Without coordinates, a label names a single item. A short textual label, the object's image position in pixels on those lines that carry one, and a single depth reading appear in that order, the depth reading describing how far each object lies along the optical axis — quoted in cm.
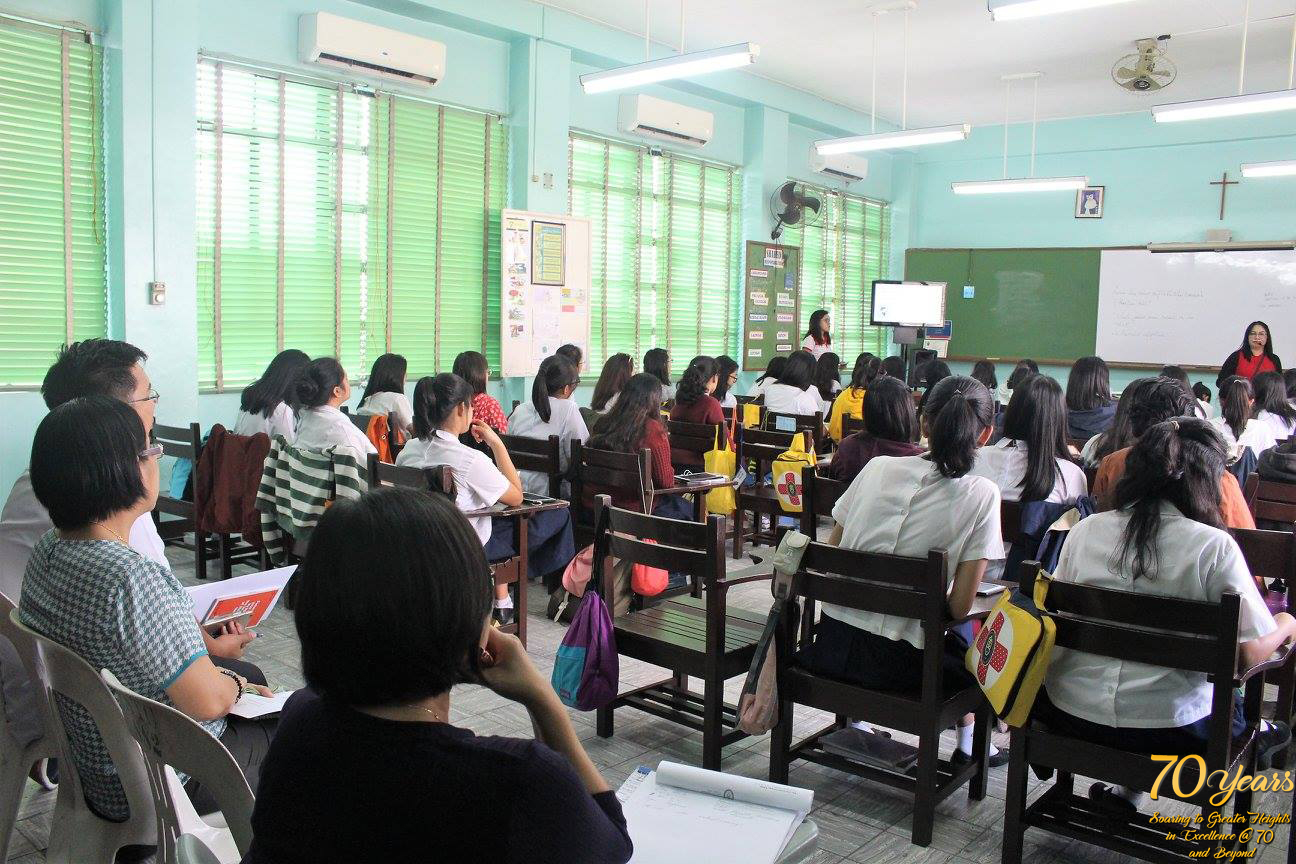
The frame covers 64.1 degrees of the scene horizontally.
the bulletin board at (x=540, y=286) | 745
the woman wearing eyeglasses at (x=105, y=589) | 174
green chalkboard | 1081
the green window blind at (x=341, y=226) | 604
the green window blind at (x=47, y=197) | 513
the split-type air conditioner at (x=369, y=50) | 614
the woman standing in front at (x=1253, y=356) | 891
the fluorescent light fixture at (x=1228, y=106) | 632
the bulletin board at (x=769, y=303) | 996
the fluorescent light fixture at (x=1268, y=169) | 858
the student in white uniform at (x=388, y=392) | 542
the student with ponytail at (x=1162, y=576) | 221
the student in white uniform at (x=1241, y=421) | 518
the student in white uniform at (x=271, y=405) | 491
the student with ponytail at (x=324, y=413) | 420
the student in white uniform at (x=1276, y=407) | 539
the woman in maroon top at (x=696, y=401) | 581
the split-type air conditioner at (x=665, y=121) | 833
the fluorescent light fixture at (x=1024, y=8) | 513
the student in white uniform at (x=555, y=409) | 506
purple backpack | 279
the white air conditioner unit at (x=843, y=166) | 1037
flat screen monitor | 1136
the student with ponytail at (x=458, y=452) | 386
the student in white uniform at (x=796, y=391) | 662
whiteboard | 978
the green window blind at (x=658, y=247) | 855
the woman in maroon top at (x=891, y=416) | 353
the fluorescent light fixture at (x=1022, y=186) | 966
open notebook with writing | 132
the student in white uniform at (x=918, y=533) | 263
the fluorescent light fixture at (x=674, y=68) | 584
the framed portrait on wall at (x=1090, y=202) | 1071
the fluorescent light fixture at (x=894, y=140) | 761
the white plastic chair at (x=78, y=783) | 163
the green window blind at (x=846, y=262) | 1097
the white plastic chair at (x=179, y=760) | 144
